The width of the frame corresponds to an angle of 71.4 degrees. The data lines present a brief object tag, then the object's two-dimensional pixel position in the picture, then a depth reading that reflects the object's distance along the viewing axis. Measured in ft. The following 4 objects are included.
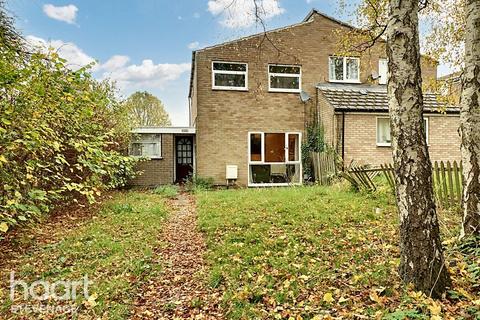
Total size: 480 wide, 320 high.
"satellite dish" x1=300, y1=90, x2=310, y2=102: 50.75
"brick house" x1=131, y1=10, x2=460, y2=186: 47.91
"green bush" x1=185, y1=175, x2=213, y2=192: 47.69
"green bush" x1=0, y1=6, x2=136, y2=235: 13.21
